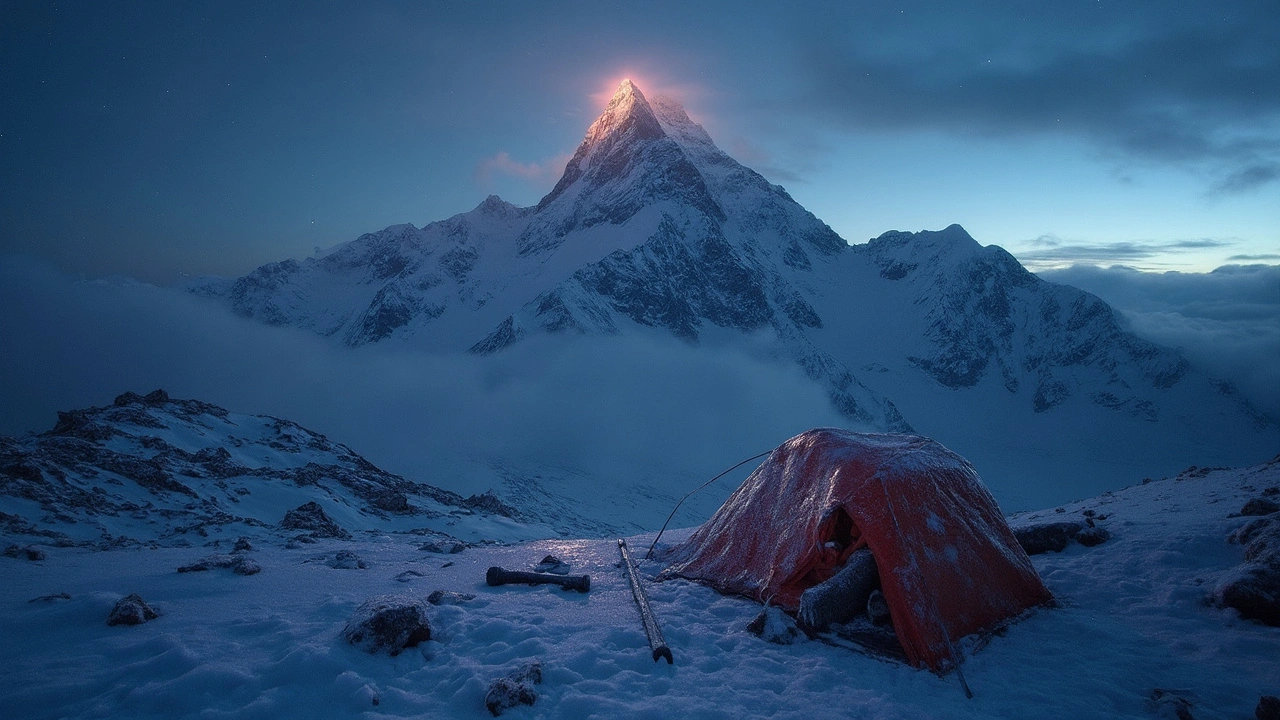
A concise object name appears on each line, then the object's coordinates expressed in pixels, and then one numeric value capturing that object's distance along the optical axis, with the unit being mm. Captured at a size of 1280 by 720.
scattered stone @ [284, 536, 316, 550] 9992
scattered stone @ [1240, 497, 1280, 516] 8062
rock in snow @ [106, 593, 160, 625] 5375
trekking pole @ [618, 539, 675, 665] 5625
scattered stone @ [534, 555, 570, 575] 8836
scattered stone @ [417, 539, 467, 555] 10953
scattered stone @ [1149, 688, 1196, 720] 4723
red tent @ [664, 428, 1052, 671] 6027
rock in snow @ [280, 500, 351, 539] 12062
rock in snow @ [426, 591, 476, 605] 6781
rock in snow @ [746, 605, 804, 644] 6145
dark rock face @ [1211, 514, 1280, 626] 6027
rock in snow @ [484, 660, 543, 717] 4590
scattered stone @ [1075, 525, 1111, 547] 8719
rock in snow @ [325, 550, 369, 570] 8641
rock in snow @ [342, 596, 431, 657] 5344
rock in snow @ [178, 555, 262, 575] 7328
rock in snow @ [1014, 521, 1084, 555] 8891
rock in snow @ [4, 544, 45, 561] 7777
